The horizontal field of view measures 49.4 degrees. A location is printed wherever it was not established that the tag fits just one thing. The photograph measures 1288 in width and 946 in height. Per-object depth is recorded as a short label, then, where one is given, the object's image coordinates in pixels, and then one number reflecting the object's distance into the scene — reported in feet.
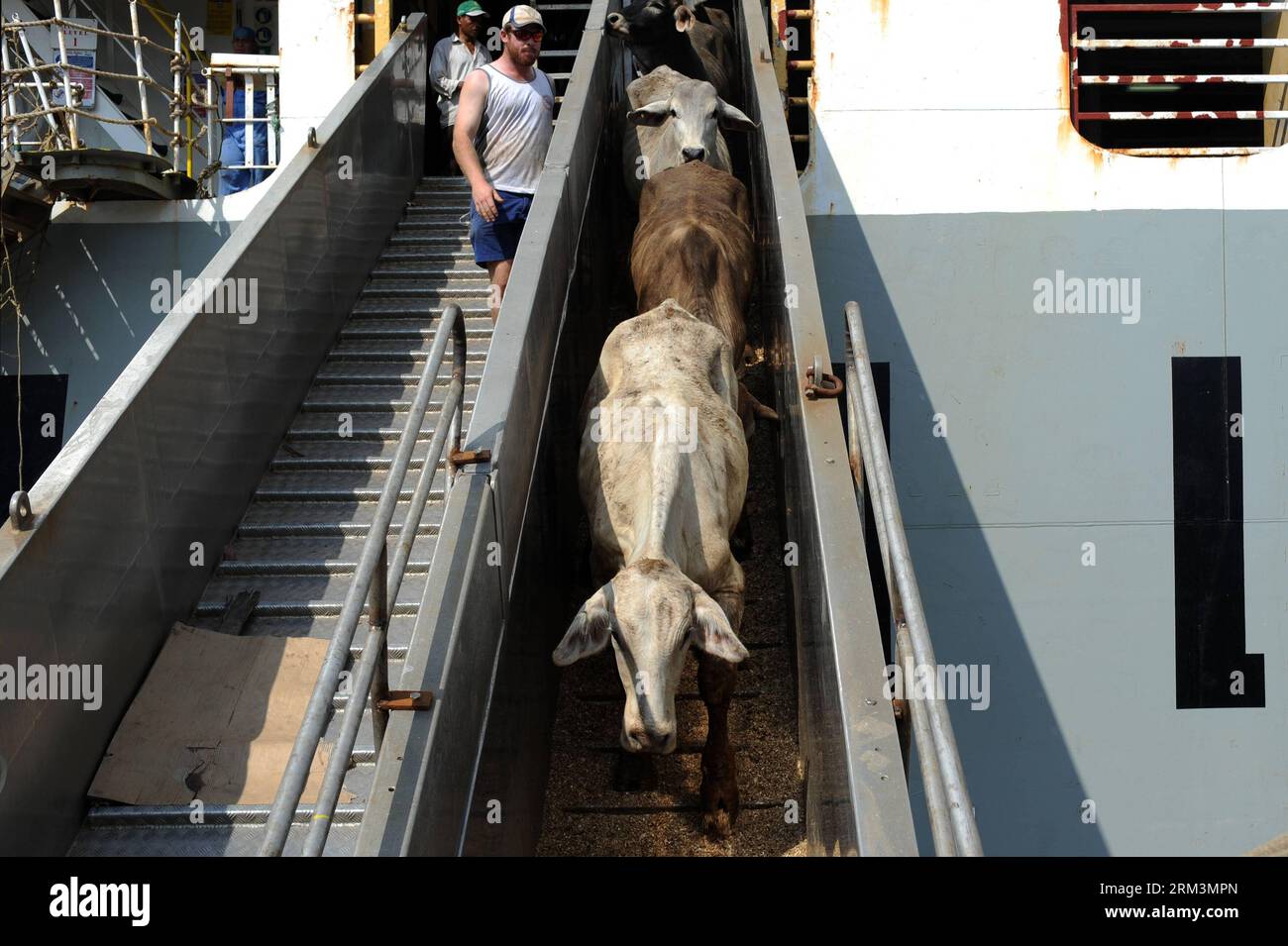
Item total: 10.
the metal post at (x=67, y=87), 32.98
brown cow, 25.61
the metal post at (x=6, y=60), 31.48
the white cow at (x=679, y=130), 31.19
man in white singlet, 27.14
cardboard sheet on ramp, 19.25
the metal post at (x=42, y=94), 32.81
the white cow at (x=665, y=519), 17.24
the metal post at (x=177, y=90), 35.19
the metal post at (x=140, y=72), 33.88
